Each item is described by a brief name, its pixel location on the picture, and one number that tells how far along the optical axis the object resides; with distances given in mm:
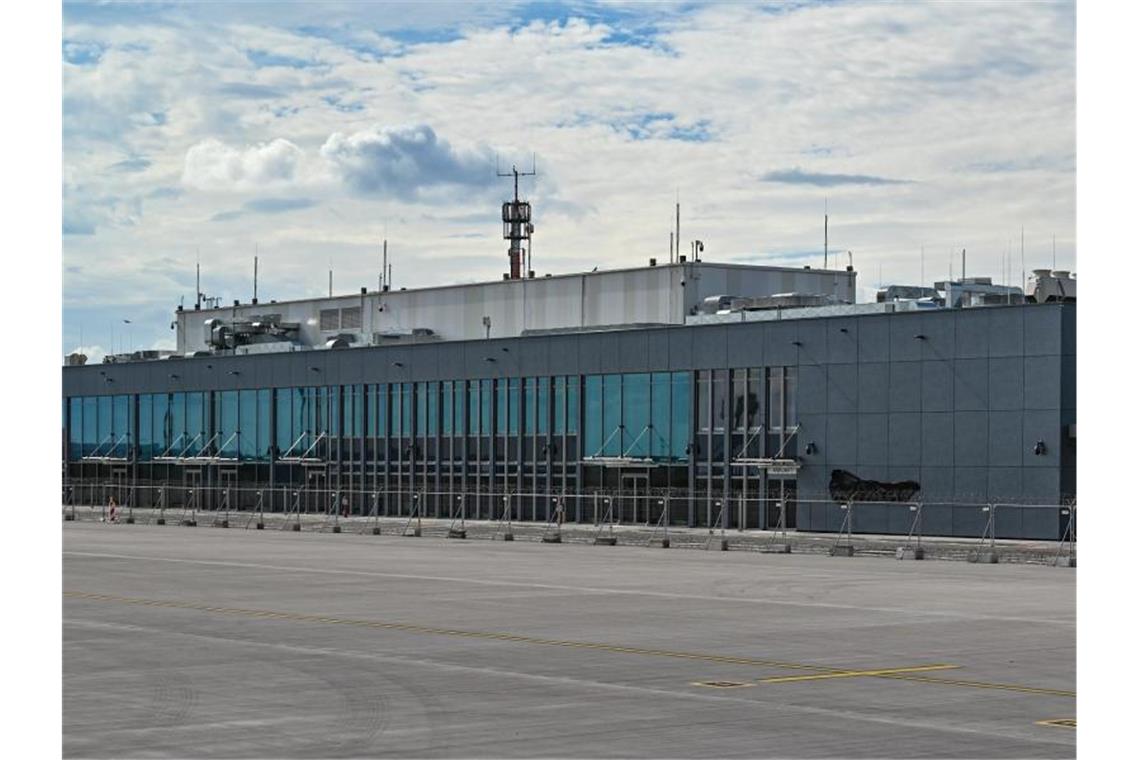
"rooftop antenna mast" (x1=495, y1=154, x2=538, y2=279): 114500
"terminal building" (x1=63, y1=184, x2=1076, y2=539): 60500
